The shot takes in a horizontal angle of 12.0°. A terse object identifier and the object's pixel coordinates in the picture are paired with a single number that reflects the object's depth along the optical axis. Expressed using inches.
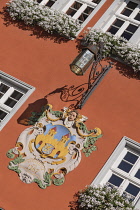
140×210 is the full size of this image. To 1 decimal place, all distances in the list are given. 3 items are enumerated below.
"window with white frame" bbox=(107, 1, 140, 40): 603.9
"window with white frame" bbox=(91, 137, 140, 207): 500.8
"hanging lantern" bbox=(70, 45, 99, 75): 515.3
